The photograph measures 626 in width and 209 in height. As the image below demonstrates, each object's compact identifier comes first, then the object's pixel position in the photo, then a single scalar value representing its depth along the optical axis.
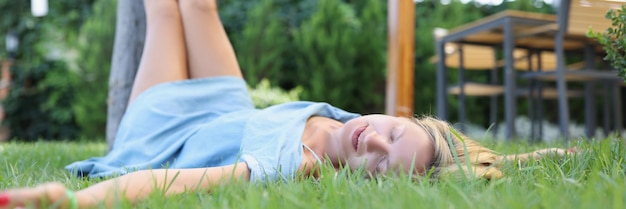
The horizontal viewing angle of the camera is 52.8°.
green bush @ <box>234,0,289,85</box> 6.53
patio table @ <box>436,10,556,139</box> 4.04
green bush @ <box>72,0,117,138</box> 6.43
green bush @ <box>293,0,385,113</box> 6.38
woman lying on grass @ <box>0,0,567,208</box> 1.34
